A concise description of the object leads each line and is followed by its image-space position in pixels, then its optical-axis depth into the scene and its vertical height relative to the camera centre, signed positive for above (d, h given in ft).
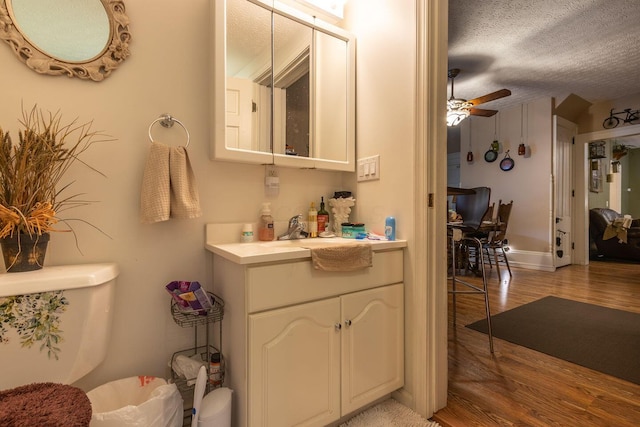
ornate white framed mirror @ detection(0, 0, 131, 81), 3.63 +2.29
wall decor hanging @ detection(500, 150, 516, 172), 15.80 +2.69
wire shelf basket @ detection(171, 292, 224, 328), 4.05 -1.36
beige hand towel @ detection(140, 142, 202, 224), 4.01 +0.36
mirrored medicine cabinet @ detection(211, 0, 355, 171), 4.66 +2.20
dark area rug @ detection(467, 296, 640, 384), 6.09 -2.90
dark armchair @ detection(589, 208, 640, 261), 16.83 -1.25
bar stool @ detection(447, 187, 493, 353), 10.35 +0.23
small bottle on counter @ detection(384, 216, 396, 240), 4.77 -0.22
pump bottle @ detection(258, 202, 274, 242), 5.03 -0.20
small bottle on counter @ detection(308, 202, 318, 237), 5.45 -0.16
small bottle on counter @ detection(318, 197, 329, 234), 5.57 -0.11
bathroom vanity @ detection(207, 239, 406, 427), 3.50 -1.53
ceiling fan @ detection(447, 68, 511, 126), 10.57 +3.97
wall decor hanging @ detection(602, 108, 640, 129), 13.96 +4.56
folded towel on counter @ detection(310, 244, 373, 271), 3.85 -0.57
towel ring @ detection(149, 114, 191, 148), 4.36 +1.36
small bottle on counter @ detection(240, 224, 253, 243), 4.88 -0.32
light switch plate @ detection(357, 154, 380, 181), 5.22 +0.82
